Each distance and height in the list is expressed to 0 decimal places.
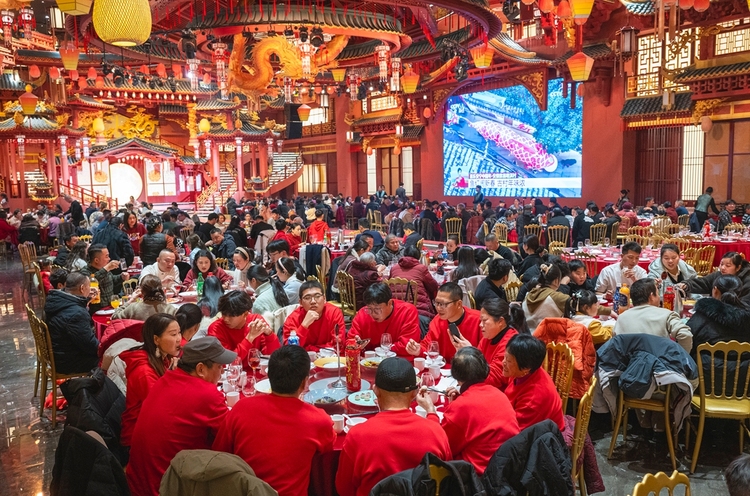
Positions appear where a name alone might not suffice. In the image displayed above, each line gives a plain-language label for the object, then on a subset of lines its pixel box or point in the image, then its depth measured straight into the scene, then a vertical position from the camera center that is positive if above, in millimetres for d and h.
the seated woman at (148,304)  4496 -824
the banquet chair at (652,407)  3854 -1419
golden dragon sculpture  8984 +1951
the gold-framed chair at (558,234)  10755 -838
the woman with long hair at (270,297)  4981 -874
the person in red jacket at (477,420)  2459 -938
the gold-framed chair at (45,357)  4629 -1274
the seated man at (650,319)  3998 -890
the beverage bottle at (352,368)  3186 -929
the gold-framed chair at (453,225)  13291 -807
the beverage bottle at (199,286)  5500 -855
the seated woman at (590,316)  4387 -967
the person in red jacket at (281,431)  2336 -932
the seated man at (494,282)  4941 -780
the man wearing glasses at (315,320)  4137 -891
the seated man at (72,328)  4703 -1030
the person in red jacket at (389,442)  2191 -916
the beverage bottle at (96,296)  5520 -914
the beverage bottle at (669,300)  4898 -925
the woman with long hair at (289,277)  5305 -763
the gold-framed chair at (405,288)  5625 -915
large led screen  15180 +1157
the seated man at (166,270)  5852 -784
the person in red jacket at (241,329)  3691 -865
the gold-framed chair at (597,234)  10336 -815
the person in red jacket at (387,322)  4090 -911
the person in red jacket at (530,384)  2760 -904
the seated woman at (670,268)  5730 -801
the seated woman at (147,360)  2979 -851
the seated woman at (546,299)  4527 -837
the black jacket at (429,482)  1979 -960
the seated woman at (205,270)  5793 -763
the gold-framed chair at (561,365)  3486 -1073
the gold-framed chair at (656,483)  1888 -930
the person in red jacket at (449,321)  3943 -871
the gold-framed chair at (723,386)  3738 -1286
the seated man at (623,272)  5781 -827
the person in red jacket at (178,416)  2557 -943
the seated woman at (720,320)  3957 -895
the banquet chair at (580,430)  2891 -1183
